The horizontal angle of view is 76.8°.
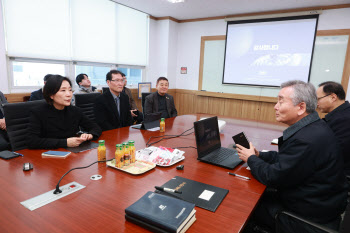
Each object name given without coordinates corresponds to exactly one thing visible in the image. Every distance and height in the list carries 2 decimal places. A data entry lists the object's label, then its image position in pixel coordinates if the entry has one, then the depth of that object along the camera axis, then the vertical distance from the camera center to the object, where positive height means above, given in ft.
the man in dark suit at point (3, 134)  8.01 -2.60
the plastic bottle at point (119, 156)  4.45 -1.59
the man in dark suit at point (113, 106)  8.59 -1.20
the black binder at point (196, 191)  3.36 -1.84
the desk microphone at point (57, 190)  3.51 -1.83
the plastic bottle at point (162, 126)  7.61 -1.62
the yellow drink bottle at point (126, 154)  4.53 -1.56
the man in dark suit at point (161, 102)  11.99 -1.29
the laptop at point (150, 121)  7.77 -1.56
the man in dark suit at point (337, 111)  6.31 -0.76
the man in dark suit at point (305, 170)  3.85 -1.53
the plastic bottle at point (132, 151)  4.62 -1.53
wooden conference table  2.84 -1.87
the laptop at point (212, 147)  5.06 -1.66
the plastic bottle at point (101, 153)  4.69 -1.63
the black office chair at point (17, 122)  6.12 -1.40
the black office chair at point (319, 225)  2.82 -2.20
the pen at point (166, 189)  3.50 -1.75
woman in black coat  5.55 -1.28
